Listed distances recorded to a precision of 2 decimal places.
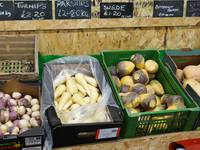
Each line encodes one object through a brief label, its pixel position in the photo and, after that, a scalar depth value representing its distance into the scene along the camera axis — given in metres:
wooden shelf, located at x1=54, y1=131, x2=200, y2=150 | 1.61
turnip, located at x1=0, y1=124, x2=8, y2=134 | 1.53
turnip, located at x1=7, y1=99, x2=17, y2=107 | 1.67
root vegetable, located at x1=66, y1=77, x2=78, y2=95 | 1.74
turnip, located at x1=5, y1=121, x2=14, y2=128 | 1.56
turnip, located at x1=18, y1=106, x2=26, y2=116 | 1.65
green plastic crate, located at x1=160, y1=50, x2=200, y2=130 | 1.99
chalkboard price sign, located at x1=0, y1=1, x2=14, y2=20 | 1.83
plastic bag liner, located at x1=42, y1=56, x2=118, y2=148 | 1.58
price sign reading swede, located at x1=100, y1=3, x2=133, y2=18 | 1.95
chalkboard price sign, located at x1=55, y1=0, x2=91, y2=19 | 1.90
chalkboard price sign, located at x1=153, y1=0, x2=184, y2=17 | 2.02
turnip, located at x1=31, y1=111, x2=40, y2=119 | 1.64
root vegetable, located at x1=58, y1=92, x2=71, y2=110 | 1.64
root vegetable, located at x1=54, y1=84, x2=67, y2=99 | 1.71
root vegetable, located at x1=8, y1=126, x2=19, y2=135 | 1.52
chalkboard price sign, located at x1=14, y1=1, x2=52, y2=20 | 1.85
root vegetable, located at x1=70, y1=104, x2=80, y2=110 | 1.63
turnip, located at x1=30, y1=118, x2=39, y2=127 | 1.58
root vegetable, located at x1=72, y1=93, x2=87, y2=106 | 1.67
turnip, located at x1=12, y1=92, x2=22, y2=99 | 1.72
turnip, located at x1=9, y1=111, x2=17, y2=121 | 1.60
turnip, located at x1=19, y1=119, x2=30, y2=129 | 1.56
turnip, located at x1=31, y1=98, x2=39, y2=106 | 1.71
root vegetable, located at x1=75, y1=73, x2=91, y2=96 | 1.76
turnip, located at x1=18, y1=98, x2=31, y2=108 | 1.69
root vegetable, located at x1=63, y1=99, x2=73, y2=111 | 1.64
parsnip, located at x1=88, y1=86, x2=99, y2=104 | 1.68
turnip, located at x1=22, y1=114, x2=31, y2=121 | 1.62
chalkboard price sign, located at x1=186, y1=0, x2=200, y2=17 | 2.07
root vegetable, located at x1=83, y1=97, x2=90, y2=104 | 1.67
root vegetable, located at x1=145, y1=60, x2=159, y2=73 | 1.92
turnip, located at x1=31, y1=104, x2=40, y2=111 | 1.68
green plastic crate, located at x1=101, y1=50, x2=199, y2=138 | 1.58
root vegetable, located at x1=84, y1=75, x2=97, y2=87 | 1.78
